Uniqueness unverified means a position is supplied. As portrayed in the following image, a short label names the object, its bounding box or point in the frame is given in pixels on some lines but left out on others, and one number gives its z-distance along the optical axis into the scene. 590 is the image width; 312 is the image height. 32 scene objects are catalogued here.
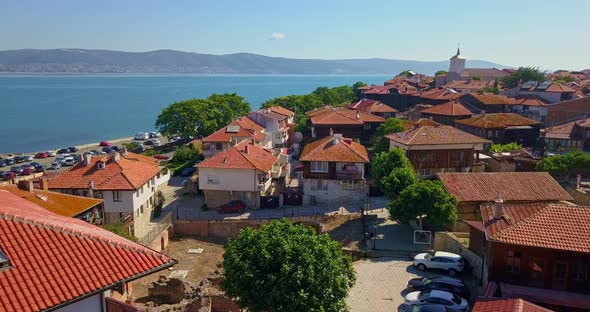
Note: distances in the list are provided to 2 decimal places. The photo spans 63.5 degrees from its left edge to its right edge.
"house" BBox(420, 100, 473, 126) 63.78
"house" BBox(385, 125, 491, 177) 46.25
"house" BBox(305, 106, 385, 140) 60.94
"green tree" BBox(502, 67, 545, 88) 100.12
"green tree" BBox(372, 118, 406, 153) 54.19
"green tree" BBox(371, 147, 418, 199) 37.59
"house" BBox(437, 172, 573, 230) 35.41
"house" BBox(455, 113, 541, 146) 57.22
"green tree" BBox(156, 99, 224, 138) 78.06
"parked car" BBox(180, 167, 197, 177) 57.03
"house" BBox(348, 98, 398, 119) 71.62
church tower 125.12
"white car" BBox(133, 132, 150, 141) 108.56
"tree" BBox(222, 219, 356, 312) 19.61
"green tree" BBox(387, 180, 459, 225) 32.81
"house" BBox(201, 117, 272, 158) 56.62
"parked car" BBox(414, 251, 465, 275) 28.50
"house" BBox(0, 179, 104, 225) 25.77
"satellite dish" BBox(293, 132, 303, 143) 66.43
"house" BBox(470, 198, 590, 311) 22.14
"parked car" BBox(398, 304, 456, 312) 22.45
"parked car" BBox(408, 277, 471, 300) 24.86
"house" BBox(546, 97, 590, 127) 65.06
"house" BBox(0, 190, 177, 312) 10.15
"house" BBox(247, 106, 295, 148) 66.69
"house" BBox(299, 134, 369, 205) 43.25
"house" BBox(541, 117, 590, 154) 53.53
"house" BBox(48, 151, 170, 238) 37.09
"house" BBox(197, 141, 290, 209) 43.06
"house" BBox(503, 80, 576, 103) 78.31
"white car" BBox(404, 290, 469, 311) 23.14
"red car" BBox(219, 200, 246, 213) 42.59
